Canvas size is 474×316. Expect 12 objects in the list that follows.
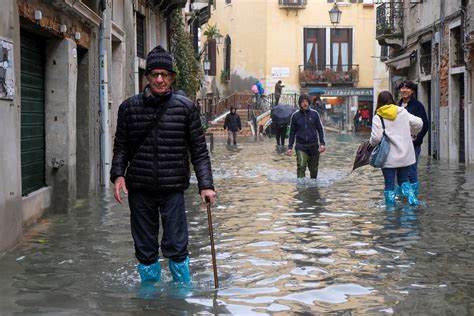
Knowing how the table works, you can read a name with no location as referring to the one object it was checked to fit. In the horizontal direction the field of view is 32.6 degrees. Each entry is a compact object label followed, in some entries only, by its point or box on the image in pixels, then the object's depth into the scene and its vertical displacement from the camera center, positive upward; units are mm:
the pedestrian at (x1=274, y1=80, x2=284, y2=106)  46750 +2294
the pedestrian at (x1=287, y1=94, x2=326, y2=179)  13945 -21
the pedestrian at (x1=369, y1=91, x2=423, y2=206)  10422 +7
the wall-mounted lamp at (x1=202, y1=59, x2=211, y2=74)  37388 +3115
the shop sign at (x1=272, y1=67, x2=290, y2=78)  50844 +3702
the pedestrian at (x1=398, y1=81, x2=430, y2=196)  11148 +336
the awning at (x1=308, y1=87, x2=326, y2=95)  49281 +2451
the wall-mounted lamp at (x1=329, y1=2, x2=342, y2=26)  35719 +5098
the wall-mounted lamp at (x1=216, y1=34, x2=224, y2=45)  45412 +5392
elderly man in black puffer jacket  5938 -210
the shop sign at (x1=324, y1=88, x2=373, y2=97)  48719 +2305
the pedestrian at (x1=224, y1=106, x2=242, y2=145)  31562 +263
